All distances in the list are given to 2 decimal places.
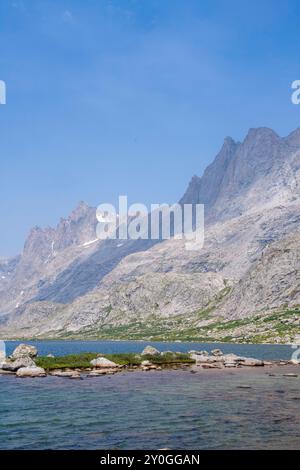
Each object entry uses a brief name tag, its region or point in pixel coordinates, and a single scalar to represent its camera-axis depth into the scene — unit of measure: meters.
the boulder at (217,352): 144.12
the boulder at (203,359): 128.38
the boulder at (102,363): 111.48
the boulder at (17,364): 102.88
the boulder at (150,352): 128.98
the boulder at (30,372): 97.25
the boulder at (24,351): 121.78
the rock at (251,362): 121.75
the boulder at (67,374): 94.22
